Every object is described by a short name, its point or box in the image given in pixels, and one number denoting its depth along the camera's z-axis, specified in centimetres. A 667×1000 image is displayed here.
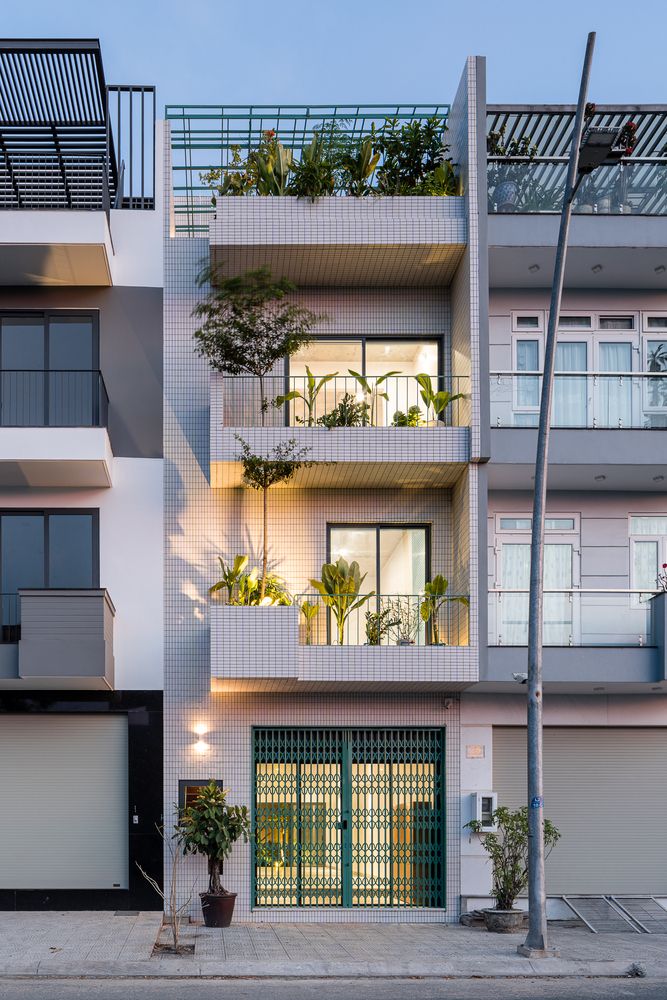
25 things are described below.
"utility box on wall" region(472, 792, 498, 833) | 1803
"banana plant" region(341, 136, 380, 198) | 1872
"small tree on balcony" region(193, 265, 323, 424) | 1784
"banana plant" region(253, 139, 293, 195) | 1883
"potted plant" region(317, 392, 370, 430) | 1830
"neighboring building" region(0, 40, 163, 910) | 1778
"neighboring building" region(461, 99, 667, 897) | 1775
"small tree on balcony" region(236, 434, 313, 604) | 1764
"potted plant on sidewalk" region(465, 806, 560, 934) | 1684
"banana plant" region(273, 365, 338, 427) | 1841
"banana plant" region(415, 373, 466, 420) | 1828
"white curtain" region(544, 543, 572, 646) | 1766
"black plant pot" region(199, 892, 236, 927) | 1684
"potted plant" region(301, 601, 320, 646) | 1808
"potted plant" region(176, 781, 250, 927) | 1684
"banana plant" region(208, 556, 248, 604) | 1820
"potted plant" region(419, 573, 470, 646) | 1811
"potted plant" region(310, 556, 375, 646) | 1814
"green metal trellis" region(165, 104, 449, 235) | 1948
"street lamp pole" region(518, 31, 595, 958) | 1471
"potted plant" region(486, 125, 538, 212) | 1847
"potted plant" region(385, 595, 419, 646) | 1806
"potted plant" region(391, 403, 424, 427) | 1842
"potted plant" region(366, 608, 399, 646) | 1800
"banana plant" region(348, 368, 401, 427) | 1841
